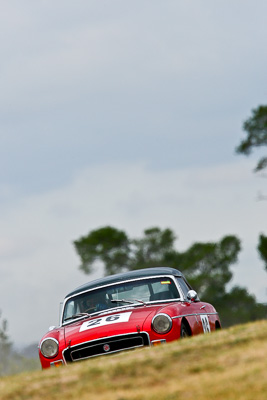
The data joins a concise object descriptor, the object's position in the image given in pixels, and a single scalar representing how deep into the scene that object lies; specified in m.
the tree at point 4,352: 190.12
